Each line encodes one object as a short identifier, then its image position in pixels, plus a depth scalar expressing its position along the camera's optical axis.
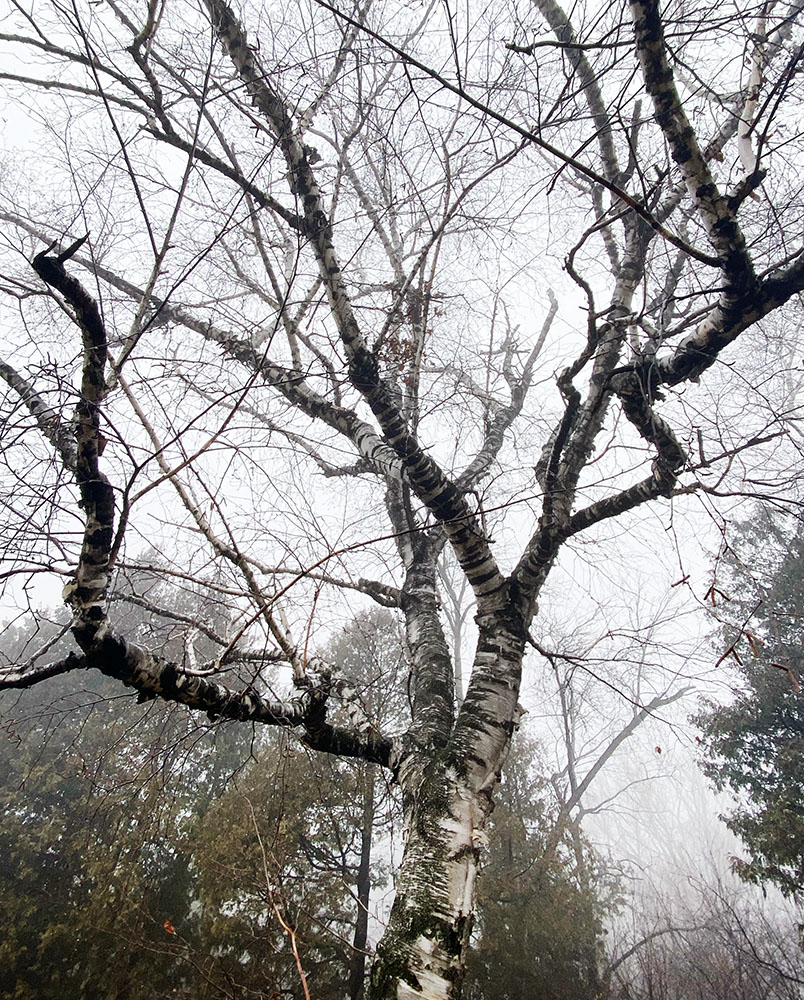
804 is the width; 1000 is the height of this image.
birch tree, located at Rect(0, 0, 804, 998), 1.56
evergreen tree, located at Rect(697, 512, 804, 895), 7.99
